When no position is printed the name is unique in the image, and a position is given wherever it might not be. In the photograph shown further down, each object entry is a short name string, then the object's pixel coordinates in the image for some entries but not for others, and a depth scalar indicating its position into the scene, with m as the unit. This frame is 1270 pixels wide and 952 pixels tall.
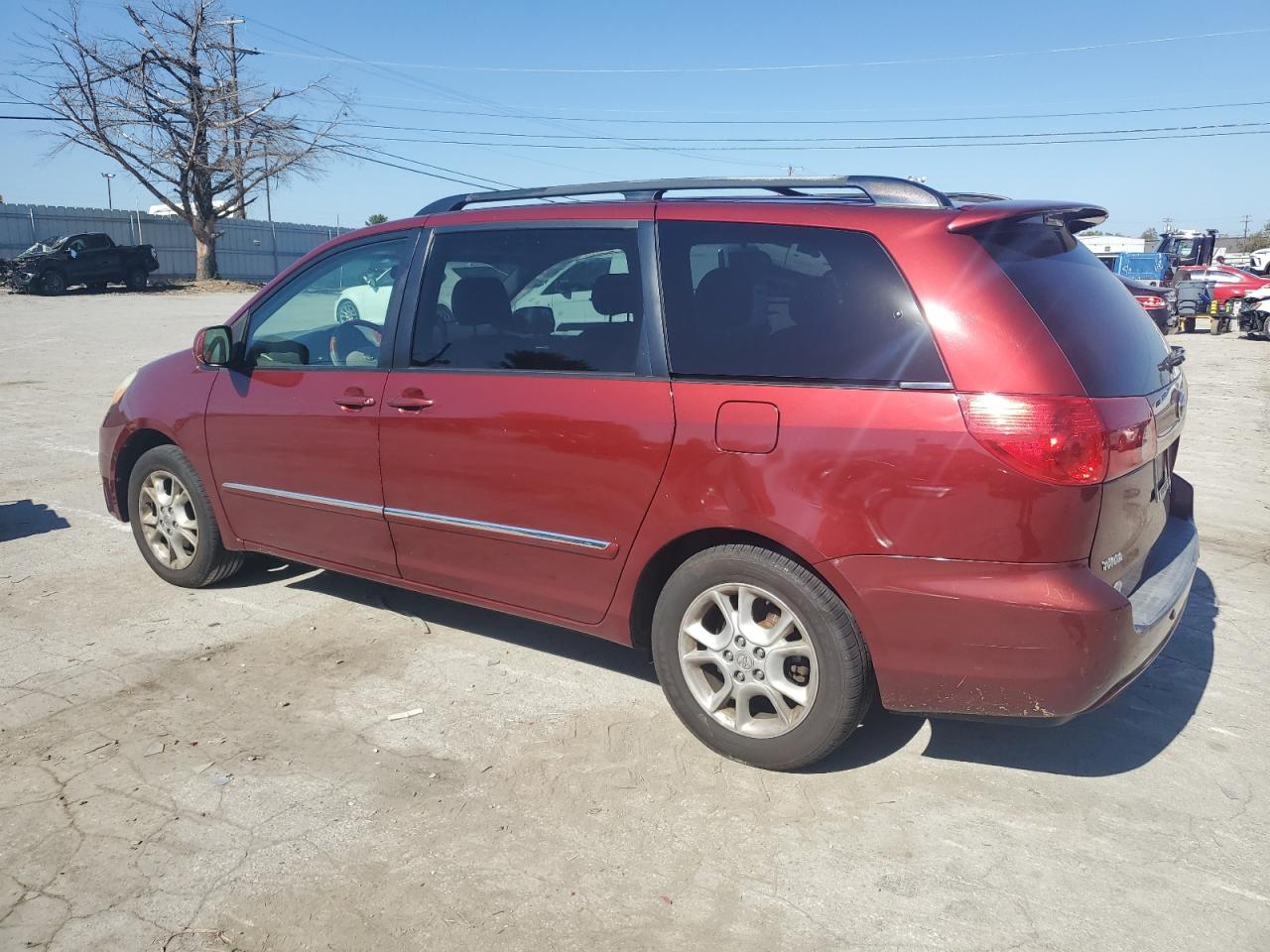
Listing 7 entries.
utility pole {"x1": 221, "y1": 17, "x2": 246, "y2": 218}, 38.84
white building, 54.99
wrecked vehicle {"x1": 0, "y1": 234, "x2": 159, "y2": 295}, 30.88
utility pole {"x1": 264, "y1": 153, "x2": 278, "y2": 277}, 47.16
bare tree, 37.19
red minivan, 2.95
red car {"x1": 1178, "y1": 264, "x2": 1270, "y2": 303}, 28.92
